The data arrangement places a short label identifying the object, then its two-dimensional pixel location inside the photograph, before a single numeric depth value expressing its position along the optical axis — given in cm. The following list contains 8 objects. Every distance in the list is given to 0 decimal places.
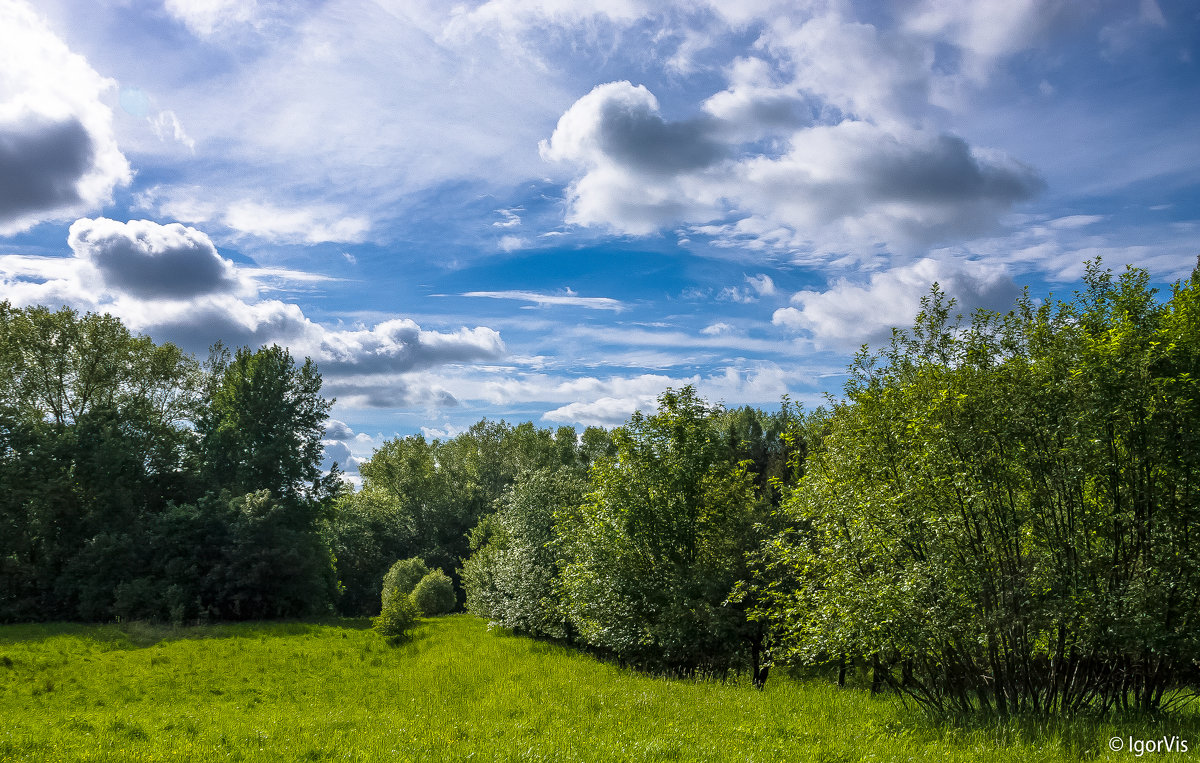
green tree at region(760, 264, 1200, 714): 1170
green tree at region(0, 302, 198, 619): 3516
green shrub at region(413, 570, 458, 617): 4562
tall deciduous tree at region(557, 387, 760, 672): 2148
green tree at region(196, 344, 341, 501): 4372
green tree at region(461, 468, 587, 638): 3111
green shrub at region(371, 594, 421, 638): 3181
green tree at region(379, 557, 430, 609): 4969
